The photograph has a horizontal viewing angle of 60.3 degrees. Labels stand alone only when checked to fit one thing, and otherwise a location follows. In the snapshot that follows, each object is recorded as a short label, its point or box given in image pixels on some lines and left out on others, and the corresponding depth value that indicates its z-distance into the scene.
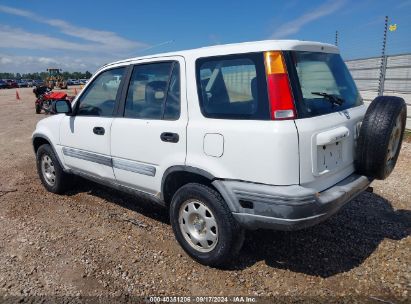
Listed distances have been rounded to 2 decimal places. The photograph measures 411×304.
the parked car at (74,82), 70.59
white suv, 2.65
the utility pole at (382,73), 9.72
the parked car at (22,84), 63.00
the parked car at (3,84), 56.06
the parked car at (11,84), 57.87
